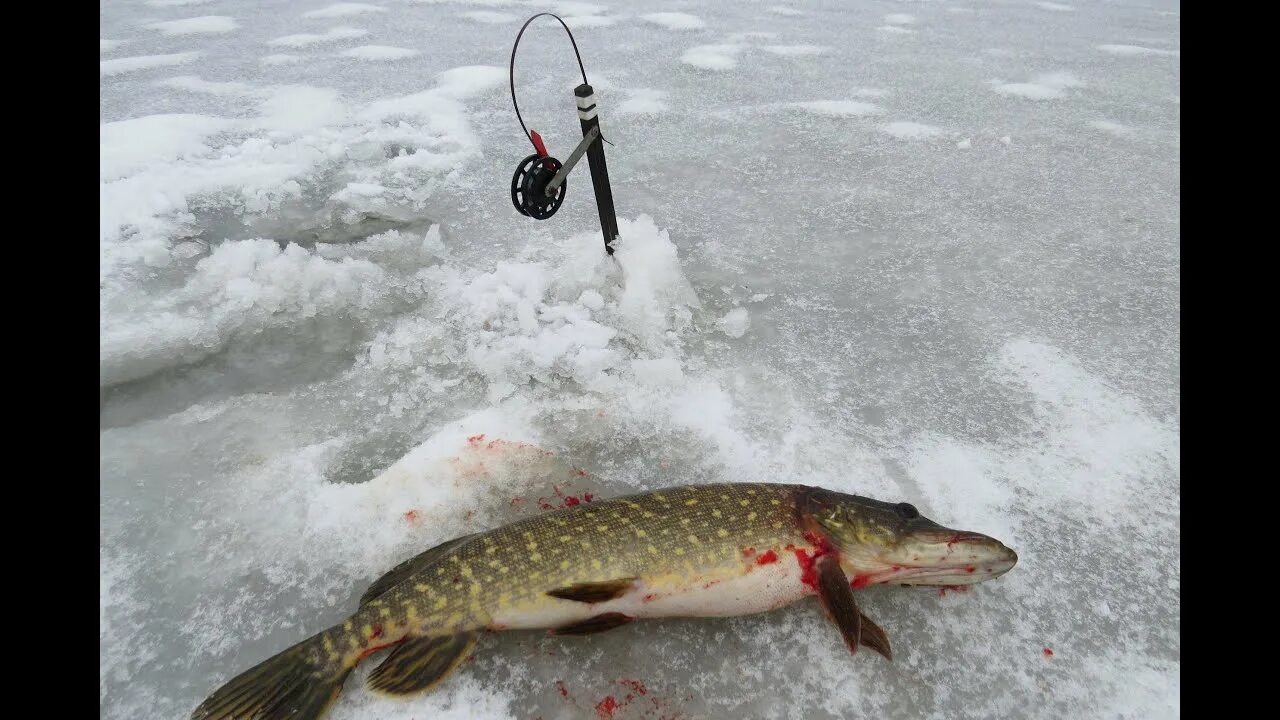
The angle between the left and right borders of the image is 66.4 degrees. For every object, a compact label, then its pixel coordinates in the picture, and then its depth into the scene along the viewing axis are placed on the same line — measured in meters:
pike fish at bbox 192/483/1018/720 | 0.74
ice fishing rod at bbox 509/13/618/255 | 1.06
